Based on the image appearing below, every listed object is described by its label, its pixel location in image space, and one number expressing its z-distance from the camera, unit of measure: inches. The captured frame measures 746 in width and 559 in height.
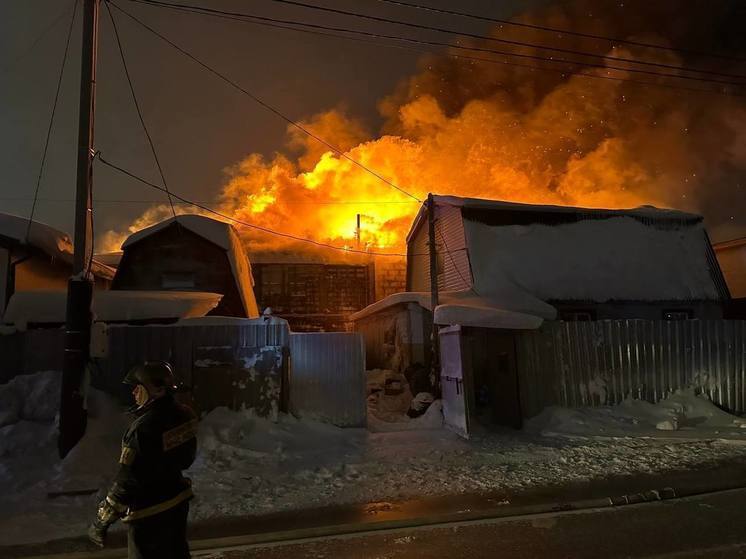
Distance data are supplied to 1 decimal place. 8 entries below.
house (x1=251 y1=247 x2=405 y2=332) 1098.7
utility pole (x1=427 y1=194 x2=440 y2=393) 526.9
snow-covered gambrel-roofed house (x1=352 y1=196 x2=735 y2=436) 452.1
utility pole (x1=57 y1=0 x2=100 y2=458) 305.9
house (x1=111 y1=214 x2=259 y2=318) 724.0
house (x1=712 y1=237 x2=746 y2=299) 945.5
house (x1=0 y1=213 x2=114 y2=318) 692.7
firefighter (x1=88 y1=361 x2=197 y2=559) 122.7
